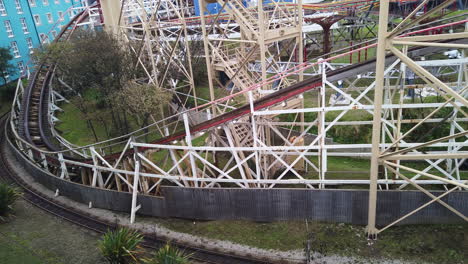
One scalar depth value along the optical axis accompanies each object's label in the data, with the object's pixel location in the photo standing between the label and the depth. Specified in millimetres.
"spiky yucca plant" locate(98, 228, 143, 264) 10086
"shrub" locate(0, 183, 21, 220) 13406
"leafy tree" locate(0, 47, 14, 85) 30969
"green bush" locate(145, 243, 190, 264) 9227
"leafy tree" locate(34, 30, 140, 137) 19031
